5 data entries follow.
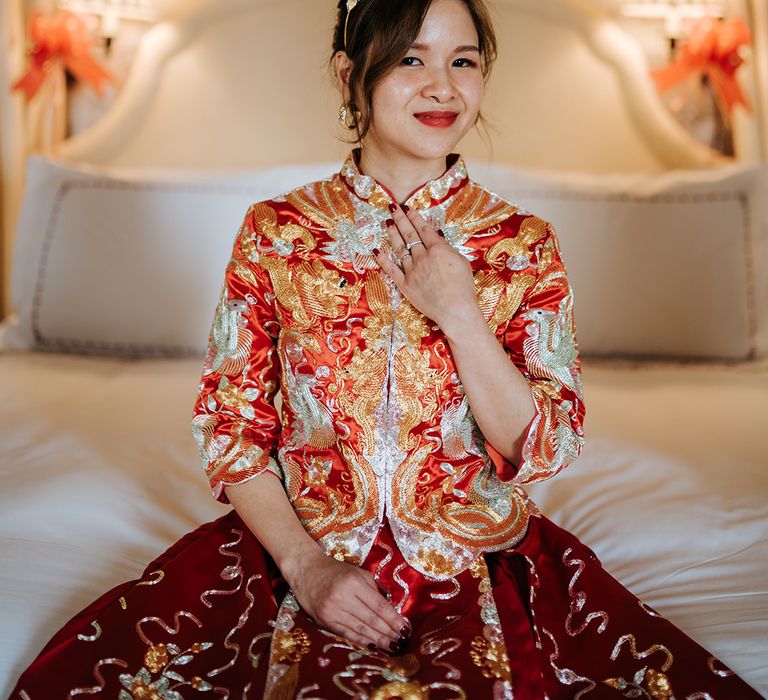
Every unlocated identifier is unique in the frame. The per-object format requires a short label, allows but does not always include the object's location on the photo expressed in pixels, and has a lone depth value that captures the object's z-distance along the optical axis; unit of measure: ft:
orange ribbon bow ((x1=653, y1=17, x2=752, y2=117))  8.96
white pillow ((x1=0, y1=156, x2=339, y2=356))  7.78
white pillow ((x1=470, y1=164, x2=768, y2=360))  7.60
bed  4.62
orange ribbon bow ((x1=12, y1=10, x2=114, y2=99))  9.07
